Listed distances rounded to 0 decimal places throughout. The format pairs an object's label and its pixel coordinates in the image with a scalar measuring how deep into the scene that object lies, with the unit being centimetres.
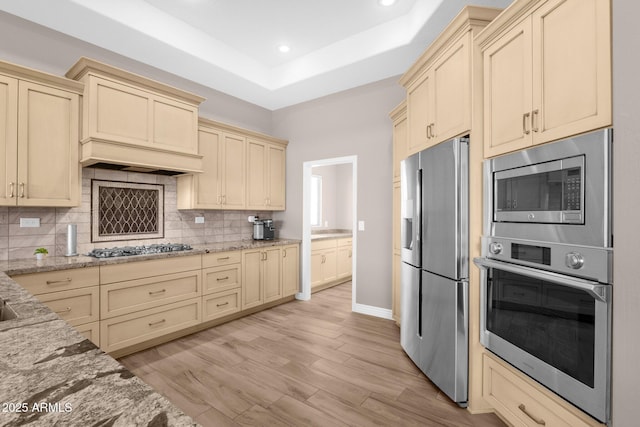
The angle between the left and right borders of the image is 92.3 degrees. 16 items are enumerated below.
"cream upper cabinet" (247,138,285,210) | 430
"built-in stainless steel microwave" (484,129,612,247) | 127
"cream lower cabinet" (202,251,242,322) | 339
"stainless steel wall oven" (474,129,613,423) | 126
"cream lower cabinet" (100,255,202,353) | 263
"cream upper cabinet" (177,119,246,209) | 365
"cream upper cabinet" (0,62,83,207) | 234
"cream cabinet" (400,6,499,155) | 198
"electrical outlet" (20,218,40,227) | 262
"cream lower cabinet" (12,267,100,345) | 226
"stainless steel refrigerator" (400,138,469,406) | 201
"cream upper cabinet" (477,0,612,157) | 129
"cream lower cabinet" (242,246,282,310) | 384
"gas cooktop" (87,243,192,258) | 283
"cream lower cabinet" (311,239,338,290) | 495
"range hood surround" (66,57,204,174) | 266
